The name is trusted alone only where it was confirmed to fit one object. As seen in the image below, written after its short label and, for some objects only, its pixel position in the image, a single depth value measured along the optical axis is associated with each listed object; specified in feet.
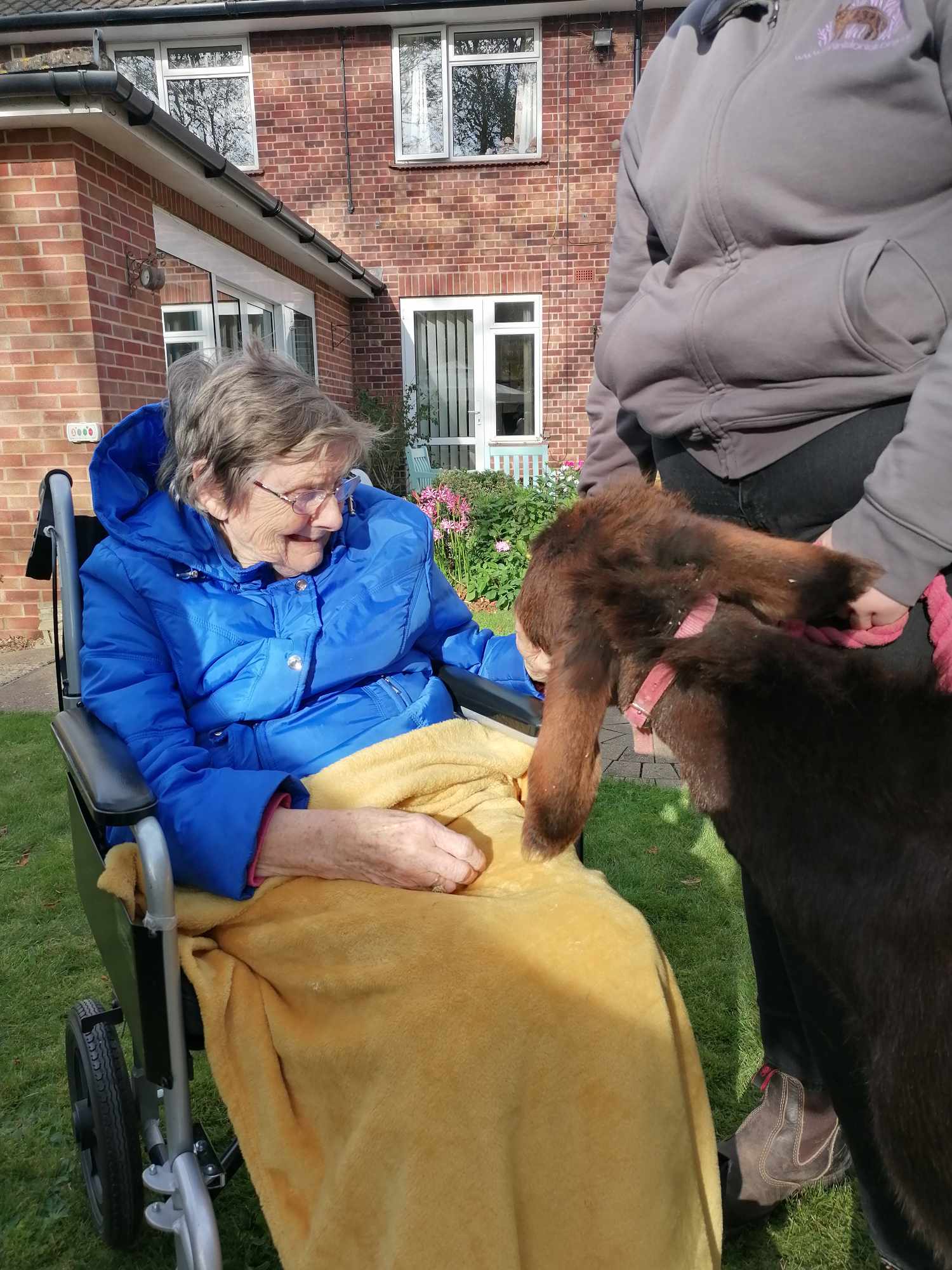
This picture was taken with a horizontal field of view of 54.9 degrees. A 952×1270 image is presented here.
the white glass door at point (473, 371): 43.68
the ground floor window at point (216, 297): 26.13
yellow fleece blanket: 4.48
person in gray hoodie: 4.49
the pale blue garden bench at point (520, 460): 41.22
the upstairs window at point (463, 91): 41.19
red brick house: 40.32
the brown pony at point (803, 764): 4.10
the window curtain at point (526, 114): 41.27
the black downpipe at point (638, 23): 38.88
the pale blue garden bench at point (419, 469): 39.75
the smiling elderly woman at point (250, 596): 6.42
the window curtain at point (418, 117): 41.60
